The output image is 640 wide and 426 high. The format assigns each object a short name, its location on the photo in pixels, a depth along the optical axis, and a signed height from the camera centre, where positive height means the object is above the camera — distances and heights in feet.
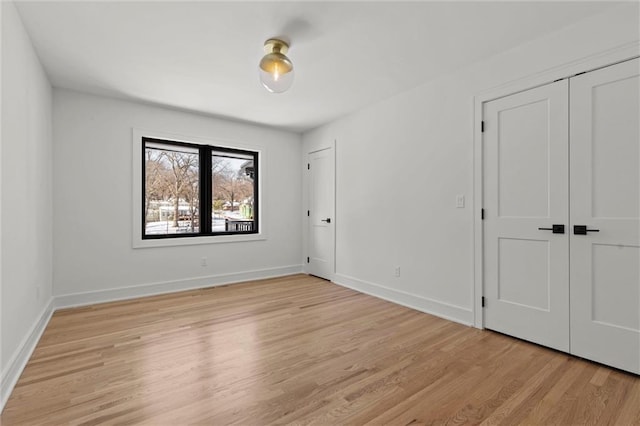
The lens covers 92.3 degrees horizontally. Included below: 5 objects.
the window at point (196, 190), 13.96 +1.13
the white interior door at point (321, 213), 15.80 +0.00
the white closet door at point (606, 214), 6.84 -0.01
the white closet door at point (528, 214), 7.92 -0.02
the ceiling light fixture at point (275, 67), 8.19 +3.96
